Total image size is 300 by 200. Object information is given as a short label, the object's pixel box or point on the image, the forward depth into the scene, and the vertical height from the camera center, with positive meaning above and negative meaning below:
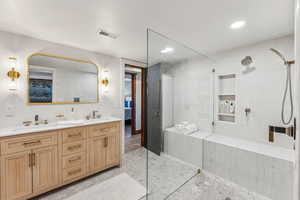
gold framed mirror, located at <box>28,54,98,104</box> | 2.12 +0.37
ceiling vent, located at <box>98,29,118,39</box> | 1.87 +1.02
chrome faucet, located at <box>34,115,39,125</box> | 2.07 -0.32
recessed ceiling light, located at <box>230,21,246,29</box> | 1.66 +1.02
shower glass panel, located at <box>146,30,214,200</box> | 2.04 -0.27
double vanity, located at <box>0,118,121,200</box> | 1.58 -0.83
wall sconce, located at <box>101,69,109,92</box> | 2.85 +0.45
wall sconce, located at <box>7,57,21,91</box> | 1.89 +0.40
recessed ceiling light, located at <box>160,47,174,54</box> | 2.07 +0.84
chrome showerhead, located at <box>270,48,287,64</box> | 2.03 +0.75
